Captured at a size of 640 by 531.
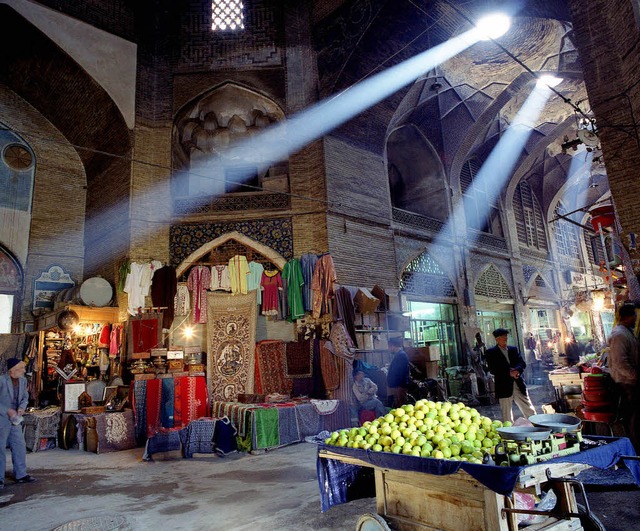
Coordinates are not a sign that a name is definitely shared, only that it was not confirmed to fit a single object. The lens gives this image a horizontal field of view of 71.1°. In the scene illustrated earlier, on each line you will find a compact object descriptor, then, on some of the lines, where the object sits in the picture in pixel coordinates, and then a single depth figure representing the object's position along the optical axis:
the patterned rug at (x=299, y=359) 9.16
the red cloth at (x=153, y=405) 7.95
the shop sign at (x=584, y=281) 19.98
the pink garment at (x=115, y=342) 9.94
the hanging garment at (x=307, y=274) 9.65
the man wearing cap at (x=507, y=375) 5.64
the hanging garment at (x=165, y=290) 9.59
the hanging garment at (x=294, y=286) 9.65
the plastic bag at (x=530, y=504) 3.11
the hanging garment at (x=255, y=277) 9.97
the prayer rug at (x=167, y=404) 8.07
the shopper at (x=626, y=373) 4.89
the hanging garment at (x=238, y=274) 9.92
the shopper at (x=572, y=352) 13.56
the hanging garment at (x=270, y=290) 9.77
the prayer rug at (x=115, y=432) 7.46
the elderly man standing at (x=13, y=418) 5.49
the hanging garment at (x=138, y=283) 9.61
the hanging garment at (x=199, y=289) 9.70
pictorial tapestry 9.25
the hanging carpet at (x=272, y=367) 9.10
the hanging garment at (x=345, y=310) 9.52
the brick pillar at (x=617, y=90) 7.23
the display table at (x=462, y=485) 2.46
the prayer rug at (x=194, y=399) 8.31
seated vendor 7.90
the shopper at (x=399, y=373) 7.74
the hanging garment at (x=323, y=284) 9.56
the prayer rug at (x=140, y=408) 7.93
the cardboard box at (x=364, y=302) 9.80
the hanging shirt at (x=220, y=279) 9.94
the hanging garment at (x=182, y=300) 9.73
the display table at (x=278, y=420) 6.70
